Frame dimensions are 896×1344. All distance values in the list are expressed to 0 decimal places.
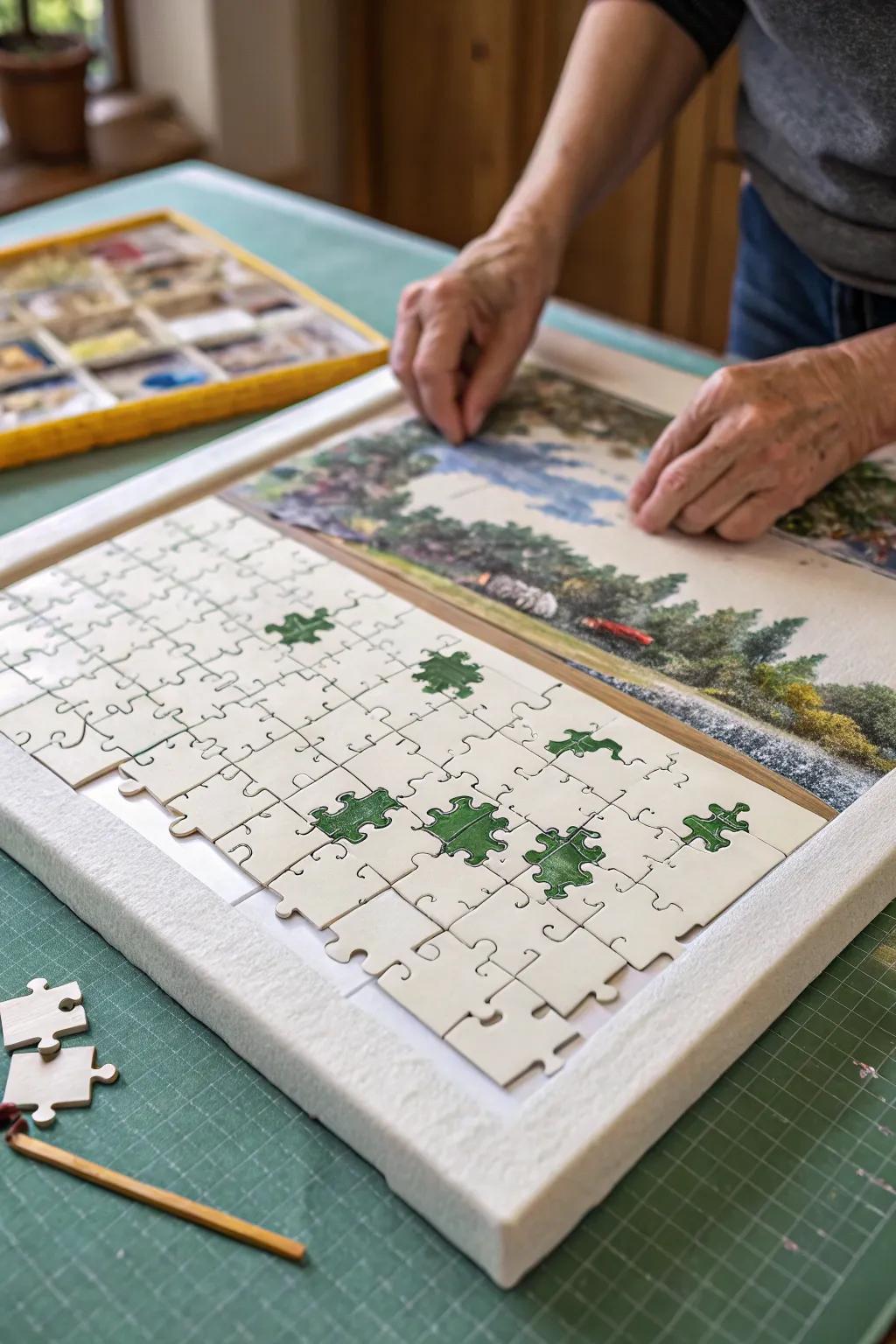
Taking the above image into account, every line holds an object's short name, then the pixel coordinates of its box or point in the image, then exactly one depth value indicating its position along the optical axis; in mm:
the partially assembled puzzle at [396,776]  882
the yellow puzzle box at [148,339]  1597
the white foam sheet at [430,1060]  760
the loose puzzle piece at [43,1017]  885
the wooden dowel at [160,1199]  773
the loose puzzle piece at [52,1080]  850
